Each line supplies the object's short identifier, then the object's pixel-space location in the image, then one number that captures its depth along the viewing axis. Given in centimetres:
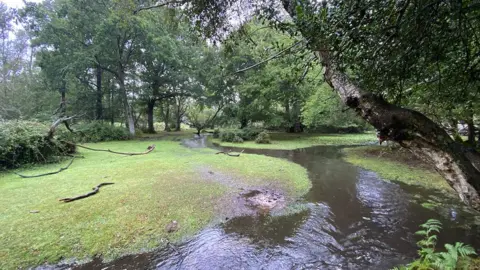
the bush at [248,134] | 1508
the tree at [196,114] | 2700
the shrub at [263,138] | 1364
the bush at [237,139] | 1427
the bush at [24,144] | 642
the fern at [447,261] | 177
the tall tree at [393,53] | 162
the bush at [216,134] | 1703
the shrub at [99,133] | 1352
